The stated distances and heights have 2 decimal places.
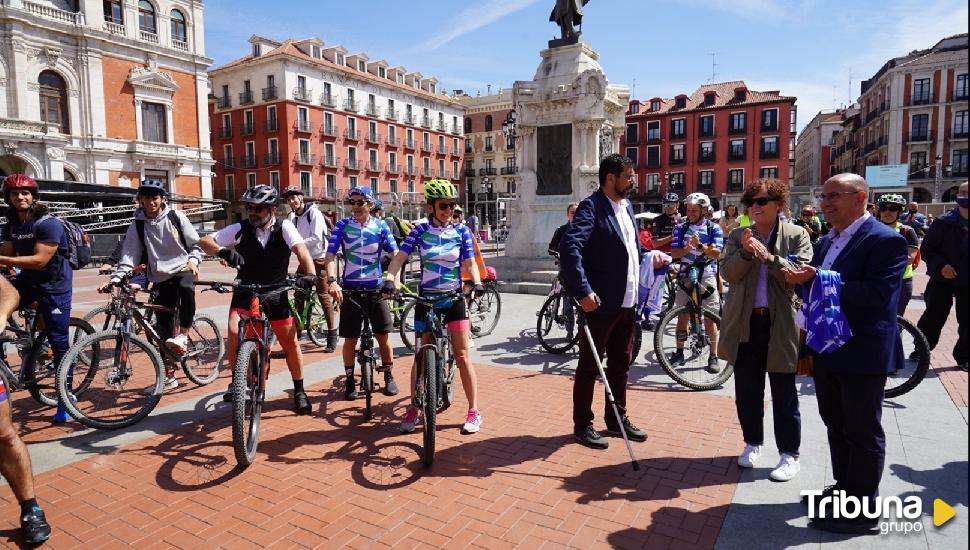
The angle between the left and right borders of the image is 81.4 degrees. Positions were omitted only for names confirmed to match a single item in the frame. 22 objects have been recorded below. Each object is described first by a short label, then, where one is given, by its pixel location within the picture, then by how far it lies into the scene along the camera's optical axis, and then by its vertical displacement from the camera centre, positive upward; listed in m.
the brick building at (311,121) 46.28 +9.37
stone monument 12.94 +2.09
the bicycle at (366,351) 5.03 -1.14
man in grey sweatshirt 5.46 -0.24
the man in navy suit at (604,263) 4.26 -0.29
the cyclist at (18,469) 3.07 -1.34
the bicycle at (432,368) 3.99 -1.08
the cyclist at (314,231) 7.52 -0.05
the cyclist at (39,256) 4.61 -0.21
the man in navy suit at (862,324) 2.97 -0.55
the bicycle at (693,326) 5.99 -1.13
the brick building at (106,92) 29.72 +8.06
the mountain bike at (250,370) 3.97 -1.07
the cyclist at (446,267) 4.68 -0.34
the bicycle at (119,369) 4.65 -1.22
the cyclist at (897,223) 6.42 -0.01
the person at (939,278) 5.77 -0.62
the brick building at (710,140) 53.06 +8.25
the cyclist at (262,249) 4.73 -0.18
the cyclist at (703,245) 6.21 -0.27
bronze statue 13.48 +5.04
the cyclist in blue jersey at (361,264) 5.52 -0.37
